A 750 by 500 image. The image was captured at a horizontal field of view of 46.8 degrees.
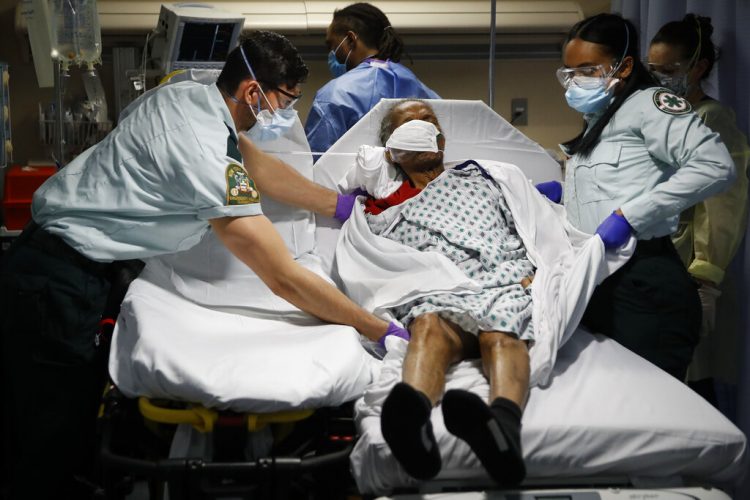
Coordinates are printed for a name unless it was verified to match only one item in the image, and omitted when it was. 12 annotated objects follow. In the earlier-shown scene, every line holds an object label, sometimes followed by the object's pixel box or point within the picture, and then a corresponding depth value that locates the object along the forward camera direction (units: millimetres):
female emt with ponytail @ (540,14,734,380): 2432
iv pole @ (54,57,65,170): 3291
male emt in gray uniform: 2264
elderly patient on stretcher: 1788
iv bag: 3391
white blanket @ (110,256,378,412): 1895
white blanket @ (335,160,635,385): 2318
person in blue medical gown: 3379
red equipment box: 3770
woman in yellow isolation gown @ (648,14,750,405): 2922
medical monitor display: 3420
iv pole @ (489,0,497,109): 3551
